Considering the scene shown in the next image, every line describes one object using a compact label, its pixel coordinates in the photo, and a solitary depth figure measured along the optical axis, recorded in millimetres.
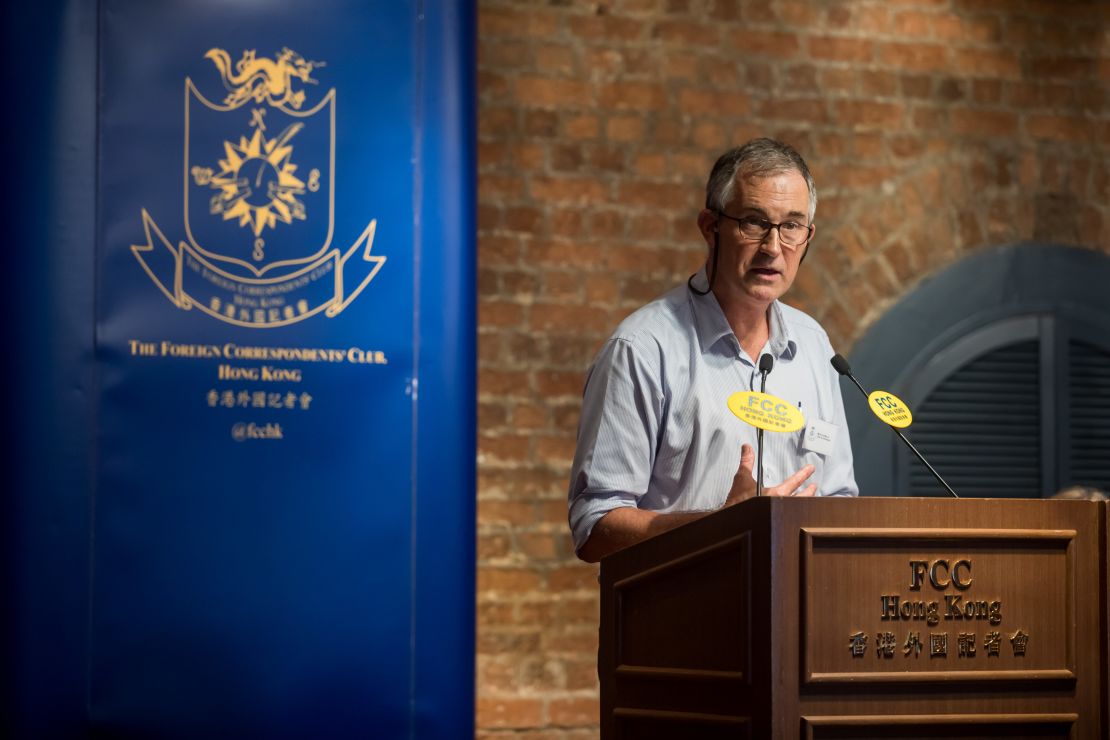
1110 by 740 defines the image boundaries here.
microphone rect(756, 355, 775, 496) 4547
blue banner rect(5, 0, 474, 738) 4953
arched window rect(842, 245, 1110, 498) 8703
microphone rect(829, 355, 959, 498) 4695
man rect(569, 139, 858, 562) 5102
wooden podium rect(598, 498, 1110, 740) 3525
